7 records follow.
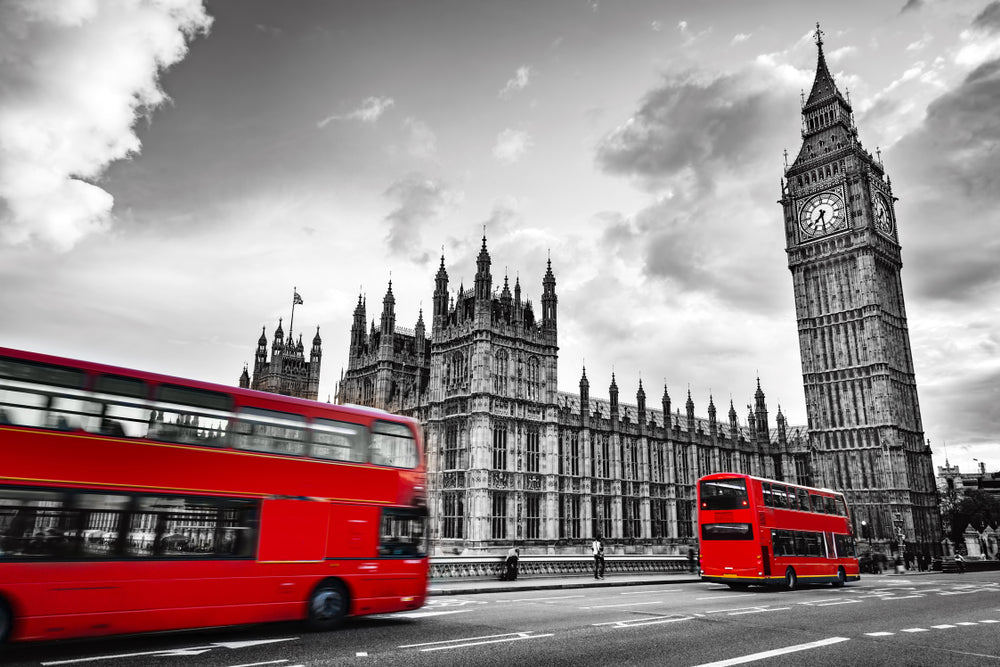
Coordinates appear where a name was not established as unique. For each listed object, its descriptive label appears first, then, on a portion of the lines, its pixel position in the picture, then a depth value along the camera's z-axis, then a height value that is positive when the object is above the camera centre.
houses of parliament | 42.72 +8.14
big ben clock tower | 61.62 +18.23
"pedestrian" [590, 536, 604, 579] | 28.66 -2.10
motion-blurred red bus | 9.93 +0.07
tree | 94.75 +0.11
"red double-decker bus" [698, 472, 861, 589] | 23.27 -0.72
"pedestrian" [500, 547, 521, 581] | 26.56 -2.25
